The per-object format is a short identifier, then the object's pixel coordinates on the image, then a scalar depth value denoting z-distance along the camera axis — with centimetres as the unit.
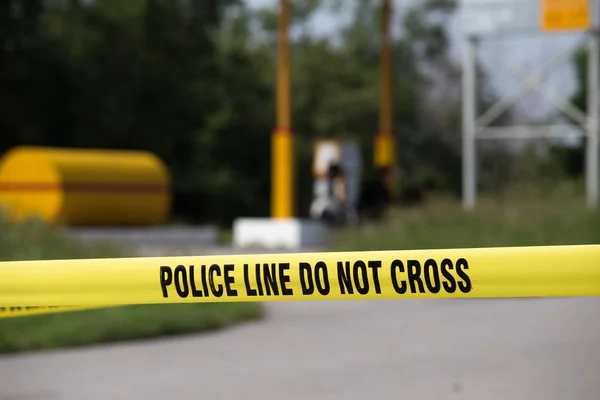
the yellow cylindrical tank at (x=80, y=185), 2653
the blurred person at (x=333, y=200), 3033
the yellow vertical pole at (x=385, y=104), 3278
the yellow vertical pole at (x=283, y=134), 2762
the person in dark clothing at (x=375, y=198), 3020
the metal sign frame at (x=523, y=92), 2756
